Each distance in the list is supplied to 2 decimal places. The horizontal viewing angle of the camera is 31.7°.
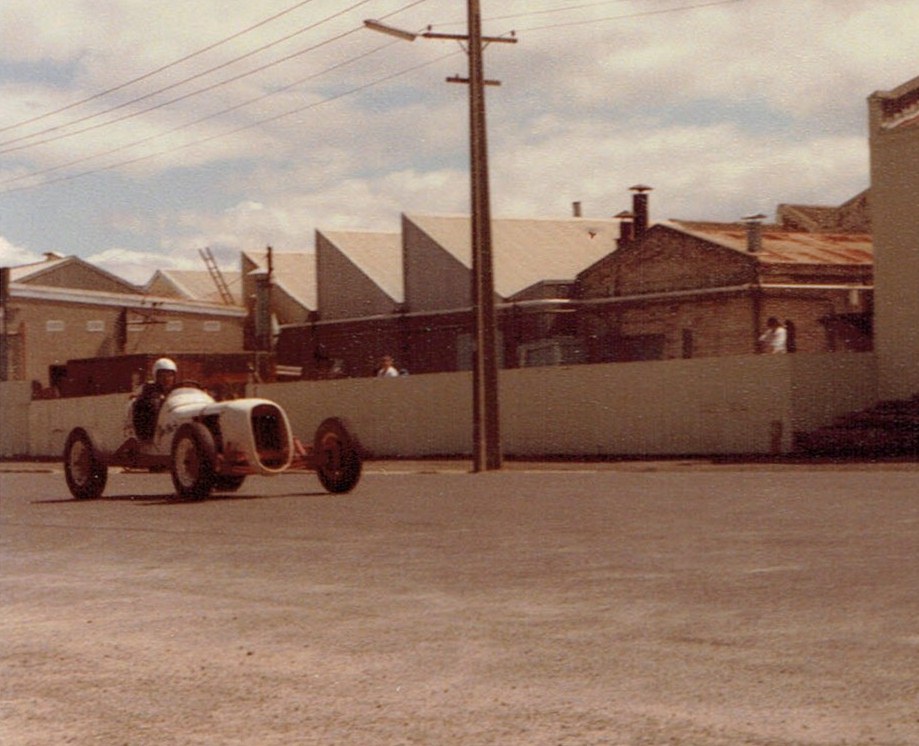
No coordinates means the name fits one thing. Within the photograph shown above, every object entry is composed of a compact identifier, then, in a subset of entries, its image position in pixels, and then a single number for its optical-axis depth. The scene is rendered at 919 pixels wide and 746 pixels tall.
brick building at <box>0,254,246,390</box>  62.00
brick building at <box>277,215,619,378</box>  49.62
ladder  75.62
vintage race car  19.39
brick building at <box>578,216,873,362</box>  41.16
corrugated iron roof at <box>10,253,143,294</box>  67.62
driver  20.62
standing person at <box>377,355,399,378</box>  36.78
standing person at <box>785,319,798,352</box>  40.81
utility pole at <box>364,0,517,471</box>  27.27
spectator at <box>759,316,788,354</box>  28.27
